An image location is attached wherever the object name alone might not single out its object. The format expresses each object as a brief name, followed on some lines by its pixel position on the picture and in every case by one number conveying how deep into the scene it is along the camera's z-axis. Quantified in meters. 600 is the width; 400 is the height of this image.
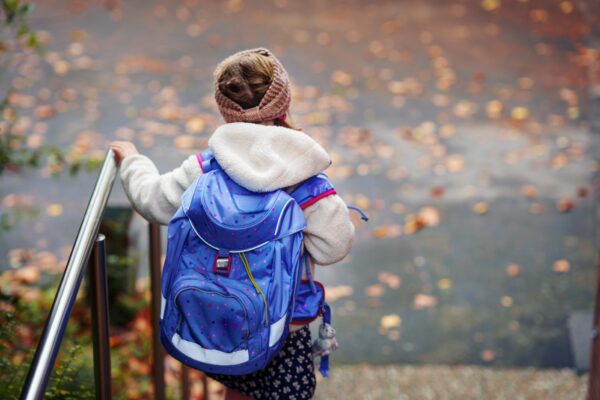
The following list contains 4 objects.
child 4.33
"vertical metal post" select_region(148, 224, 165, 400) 5.95
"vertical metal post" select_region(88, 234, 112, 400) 4.69
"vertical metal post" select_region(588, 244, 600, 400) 6.41
